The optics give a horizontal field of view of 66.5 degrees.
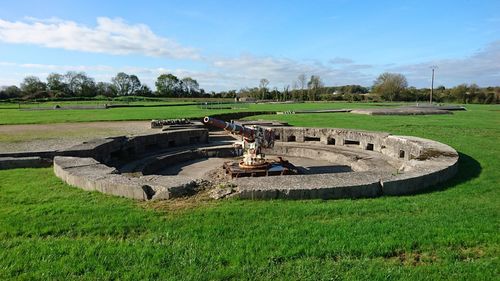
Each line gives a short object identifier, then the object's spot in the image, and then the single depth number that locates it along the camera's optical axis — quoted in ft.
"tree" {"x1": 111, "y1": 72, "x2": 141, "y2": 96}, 346.54
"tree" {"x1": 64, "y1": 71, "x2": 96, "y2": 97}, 289.62
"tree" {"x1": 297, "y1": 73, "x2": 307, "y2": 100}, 313.40
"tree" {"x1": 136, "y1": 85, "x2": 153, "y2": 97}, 314.35
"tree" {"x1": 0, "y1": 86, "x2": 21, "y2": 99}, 237.55
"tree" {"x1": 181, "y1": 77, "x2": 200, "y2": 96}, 350.84
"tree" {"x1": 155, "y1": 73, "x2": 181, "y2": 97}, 343.26
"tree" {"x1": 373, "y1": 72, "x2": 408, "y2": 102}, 273.13
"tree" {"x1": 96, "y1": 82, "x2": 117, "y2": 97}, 311.68
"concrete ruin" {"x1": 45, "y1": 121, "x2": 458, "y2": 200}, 19.98
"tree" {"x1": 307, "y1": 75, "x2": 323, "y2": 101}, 315.08
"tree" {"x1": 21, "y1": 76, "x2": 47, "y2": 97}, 263.08
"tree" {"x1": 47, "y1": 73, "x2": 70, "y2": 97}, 288.30
